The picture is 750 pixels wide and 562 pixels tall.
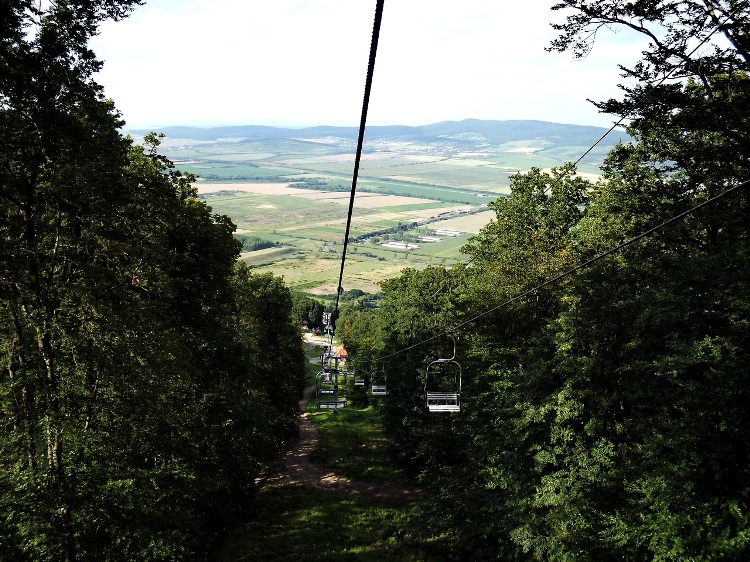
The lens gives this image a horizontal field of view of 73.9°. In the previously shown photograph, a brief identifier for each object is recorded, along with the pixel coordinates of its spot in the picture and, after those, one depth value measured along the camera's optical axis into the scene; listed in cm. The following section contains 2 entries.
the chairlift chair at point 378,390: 2433
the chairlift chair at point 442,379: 2274
